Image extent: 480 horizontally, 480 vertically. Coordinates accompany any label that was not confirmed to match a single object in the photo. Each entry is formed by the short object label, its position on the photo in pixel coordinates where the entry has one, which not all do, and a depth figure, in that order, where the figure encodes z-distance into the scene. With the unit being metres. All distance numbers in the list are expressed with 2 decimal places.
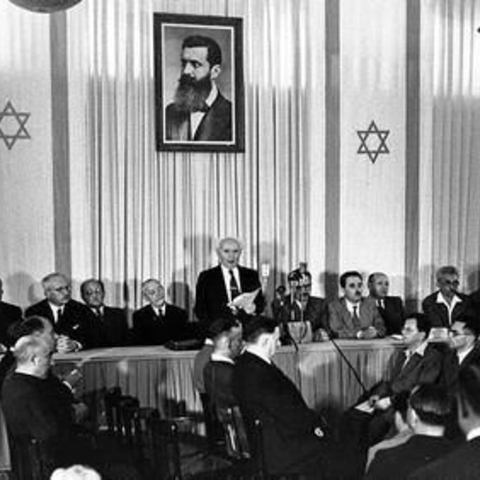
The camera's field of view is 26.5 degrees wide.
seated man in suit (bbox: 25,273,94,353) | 8.66
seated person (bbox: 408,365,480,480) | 3.85
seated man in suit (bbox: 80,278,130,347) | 9.17
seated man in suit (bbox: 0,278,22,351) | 8.87
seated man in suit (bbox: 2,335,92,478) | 5.56
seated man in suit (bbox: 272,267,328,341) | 9.00
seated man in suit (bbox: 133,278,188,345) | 9.17
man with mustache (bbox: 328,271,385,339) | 9.30
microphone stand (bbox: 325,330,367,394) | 8.10
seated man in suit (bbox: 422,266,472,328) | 9.91
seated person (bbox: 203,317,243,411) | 6.50
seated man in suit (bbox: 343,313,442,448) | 7.36
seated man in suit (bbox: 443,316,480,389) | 7.29
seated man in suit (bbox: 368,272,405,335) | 9.70
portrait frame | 10.59
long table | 7.68
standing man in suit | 9.59
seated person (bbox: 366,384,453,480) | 4.30
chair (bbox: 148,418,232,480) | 5.49
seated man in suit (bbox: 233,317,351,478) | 6.01
